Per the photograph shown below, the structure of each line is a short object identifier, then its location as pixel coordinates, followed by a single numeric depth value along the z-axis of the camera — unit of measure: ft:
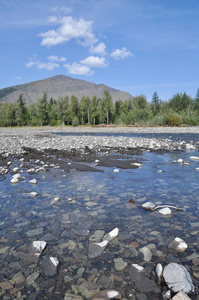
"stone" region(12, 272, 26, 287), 8.08
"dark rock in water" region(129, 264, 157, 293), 7.79
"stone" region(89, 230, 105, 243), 11.15
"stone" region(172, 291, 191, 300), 6.86
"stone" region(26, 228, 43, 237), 11.78
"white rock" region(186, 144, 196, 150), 50.60
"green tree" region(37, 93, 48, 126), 254.27
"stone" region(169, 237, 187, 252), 10.20
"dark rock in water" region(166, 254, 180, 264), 9.32
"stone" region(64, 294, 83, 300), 7.38
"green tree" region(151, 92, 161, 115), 343.20
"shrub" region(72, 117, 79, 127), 236.90
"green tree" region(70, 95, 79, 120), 262.47
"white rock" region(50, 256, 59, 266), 9.11
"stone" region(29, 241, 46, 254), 10.17
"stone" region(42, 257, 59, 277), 8.69
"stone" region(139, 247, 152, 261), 9.63
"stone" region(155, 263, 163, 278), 8.28
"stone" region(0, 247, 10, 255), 10.24
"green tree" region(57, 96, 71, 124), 257.34
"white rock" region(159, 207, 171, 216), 14.06
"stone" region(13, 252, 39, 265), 9.45
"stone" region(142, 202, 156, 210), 14.79
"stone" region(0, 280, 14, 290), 7.88
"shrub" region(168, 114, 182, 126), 204.08
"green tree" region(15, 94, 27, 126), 269.64
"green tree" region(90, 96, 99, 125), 249.79
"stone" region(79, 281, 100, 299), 7.54
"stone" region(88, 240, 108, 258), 10.00
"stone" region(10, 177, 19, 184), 21.27
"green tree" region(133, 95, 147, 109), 310.65
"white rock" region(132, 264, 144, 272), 8.82
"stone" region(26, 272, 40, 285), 8.16
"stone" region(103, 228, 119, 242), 11.29
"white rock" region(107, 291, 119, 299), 7.39
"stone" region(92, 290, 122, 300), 7.36
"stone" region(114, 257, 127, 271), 8.99
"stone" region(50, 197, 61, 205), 16.34
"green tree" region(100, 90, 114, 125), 242.78
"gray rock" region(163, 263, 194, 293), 7.45
